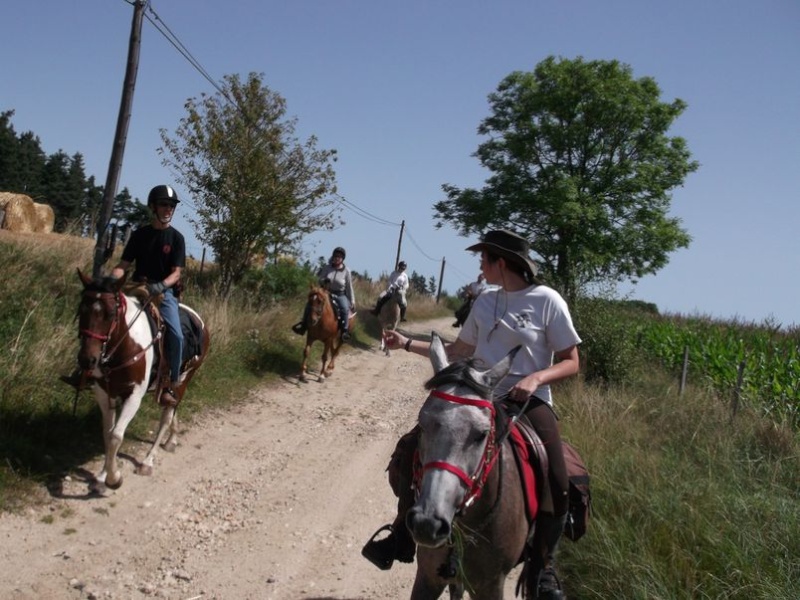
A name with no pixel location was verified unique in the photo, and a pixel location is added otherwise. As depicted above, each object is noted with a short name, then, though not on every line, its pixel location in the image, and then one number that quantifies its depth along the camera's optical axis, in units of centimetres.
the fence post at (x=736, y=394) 838
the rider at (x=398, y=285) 1847
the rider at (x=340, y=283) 1339
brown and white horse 559
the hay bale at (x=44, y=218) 1641
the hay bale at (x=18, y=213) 1510
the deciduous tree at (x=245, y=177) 1503
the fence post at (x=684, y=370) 1047
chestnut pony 1252
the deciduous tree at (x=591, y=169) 2483
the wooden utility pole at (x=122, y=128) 944
